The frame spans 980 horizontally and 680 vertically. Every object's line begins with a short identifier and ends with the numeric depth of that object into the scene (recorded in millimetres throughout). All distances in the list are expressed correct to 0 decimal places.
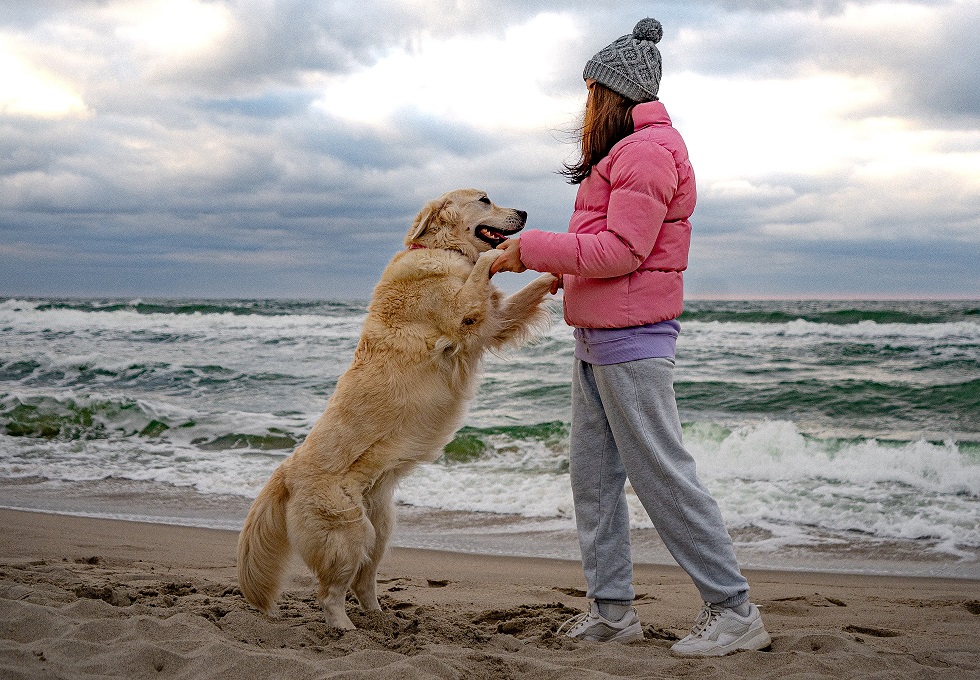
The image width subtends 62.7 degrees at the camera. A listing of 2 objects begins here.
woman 3252
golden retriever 3836
